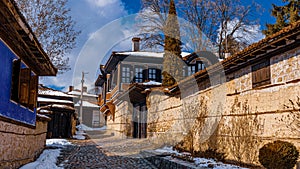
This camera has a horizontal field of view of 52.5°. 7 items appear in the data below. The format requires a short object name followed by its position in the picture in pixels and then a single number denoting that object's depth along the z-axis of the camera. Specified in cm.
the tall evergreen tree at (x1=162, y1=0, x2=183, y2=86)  1591
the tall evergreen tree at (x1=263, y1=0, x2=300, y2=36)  1568
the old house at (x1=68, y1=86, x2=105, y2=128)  3906
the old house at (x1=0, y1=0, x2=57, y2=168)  553
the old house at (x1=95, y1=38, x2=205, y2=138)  1841
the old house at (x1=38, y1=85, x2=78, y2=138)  1842
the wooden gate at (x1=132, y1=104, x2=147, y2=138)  1767
